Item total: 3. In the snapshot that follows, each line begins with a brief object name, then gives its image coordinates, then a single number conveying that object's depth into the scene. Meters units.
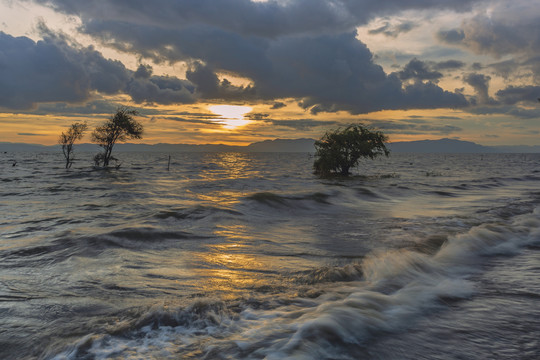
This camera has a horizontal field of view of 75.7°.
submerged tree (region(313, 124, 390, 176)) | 44.12
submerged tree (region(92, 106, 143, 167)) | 58.00
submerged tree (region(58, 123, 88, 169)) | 55.09
